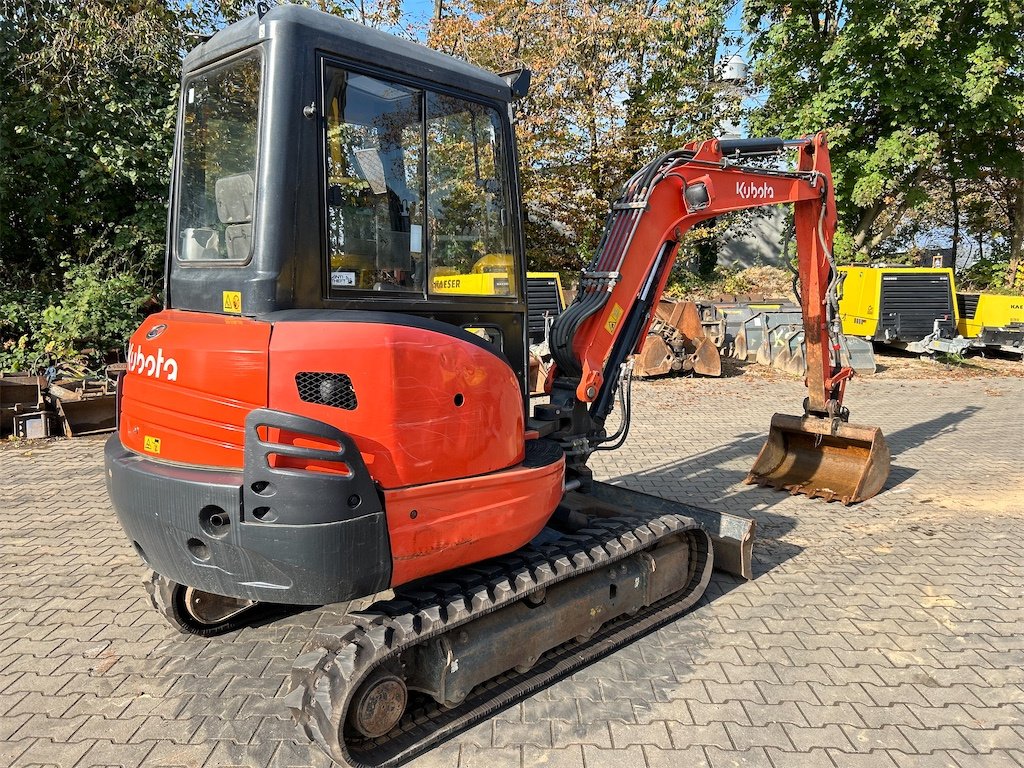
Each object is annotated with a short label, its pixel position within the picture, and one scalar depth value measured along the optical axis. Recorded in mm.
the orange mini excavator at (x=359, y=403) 2615
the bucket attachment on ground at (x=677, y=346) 12484
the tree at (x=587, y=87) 16672
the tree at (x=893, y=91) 16938
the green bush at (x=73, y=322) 9406
